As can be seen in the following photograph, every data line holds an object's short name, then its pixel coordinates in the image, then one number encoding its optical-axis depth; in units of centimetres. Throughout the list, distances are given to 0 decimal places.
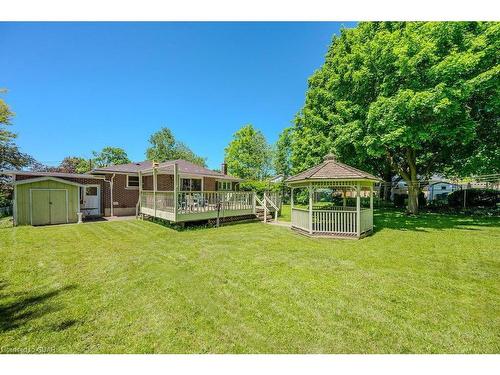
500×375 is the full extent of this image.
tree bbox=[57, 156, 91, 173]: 3753
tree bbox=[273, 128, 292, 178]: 3412
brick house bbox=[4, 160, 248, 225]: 1188
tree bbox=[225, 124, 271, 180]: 3806
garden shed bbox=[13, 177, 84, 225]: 1188
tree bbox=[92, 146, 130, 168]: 4234
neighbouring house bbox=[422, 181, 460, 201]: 3193
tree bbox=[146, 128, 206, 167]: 4431
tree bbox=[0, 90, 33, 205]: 2028
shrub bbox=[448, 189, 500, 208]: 1862
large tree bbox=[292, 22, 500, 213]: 1049
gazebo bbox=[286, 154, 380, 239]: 973
